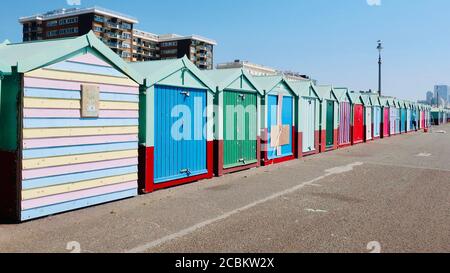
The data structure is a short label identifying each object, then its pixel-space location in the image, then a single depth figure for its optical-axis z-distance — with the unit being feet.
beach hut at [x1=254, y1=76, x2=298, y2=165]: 46.19
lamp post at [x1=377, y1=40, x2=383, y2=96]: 139.44
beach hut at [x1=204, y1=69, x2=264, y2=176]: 38.09
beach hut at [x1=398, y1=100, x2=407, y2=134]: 124.26
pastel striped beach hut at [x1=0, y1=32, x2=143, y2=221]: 21.53
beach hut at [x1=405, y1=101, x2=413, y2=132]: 134.51
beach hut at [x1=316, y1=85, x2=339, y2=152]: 62.34
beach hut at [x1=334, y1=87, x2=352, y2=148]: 70.95
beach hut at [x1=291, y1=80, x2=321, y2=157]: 54.29
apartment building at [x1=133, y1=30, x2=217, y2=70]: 372.79
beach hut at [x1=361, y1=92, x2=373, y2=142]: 86.61
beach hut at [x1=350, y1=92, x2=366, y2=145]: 78.38
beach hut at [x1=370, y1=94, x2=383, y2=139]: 94.12
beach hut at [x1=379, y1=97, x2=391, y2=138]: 101.50
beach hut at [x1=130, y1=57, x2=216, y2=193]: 29.50
